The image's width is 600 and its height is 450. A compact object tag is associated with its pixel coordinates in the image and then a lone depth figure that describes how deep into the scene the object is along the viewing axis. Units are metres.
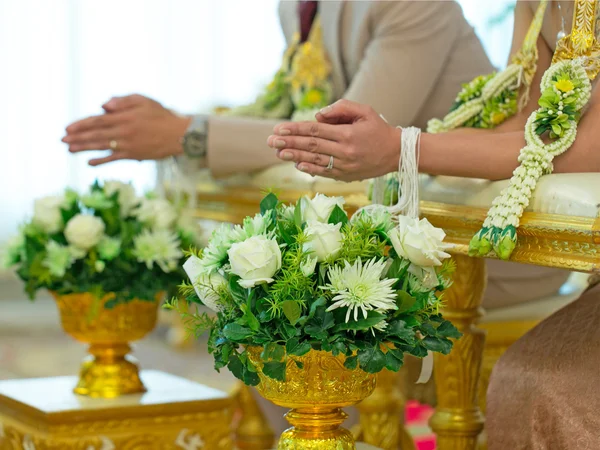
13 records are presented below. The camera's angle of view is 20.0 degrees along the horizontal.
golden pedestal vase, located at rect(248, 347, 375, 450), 1.95
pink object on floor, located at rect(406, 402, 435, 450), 2.93
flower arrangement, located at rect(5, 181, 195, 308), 2.60
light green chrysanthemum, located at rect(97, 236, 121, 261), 2.60
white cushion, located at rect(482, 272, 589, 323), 2.68
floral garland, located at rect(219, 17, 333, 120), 2.82
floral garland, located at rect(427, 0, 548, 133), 2.28
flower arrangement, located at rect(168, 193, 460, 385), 1.91
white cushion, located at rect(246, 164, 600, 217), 1.95
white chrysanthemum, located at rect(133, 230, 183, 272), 2.63
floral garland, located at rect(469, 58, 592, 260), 2.01
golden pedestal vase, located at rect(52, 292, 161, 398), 2.60
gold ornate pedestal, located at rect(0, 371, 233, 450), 2.48
